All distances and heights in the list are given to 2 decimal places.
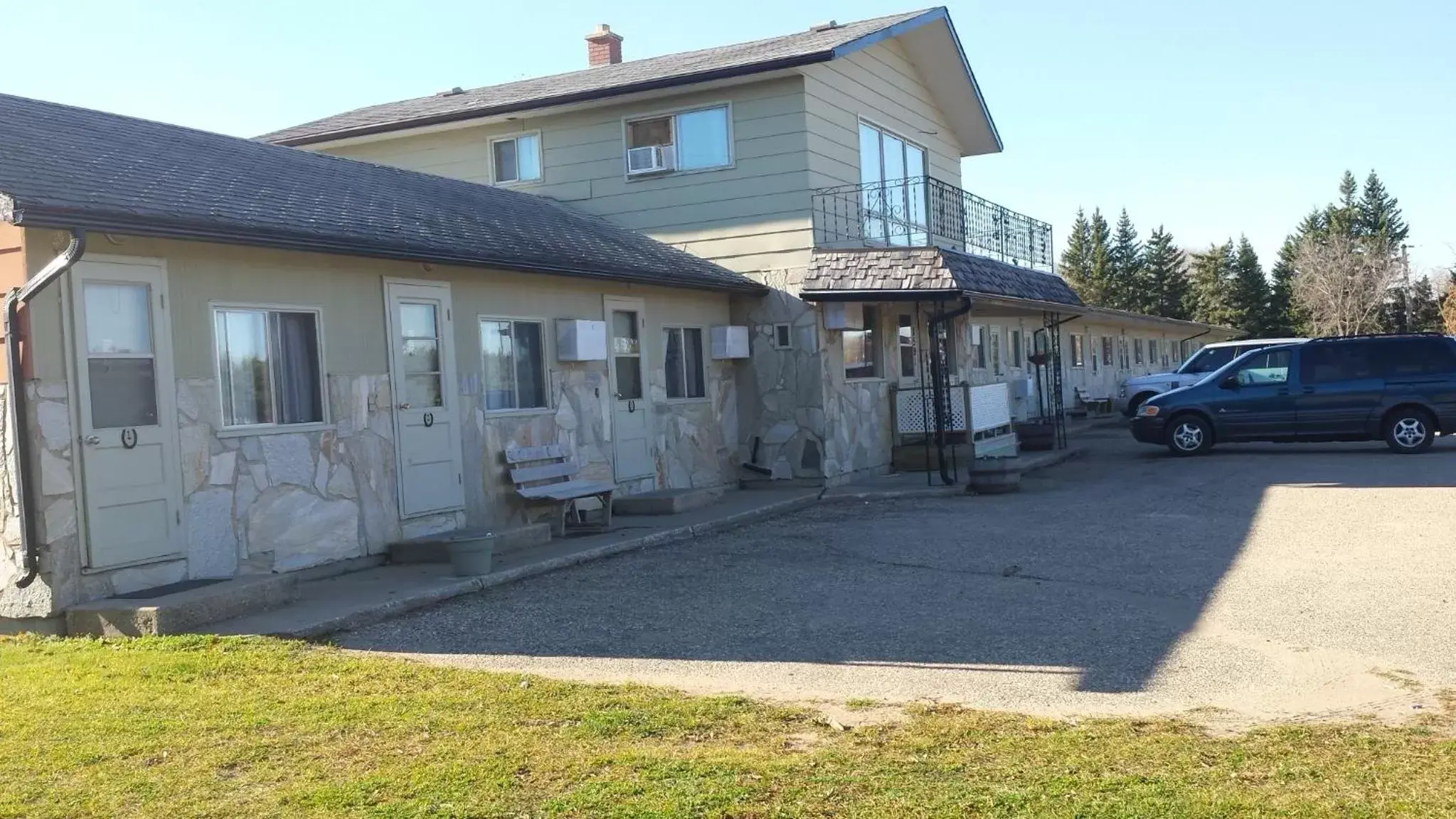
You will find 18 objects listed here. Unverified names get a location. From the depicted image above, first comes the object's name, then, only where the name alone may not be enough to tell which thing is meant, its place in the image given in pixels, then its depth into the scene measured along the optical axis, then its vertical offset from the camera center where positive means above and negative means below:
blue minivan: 18.81 -0.68
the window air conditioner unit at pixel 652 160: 18.38 +3.38
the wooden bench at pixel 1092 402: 34.59 -1.06
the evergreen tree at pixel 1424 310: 66.38 +1.92
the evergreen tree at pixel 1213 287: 71.44 +4.12
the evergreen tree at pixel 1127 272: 73.75 +5.50
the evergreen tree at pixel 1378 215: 74.94 +8.05
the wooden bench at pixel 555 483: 12.83 -0.93
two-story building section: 17.23 +2.83
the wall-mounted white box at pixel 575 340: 13.95 +0.61
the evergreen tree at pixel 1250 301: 70.56 +3.08
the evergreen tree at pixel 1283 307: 70.19 +2.63
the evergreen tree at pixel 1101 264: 75.00 +6.08
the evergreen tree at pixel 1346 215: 73.56 +8.00
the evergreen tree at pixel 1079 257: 77.62 +6.83
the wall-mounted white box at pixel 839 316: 17.22 +0.87
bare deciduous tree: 66.38 +3.50
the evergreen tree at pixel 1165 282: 73.62 +4.62
